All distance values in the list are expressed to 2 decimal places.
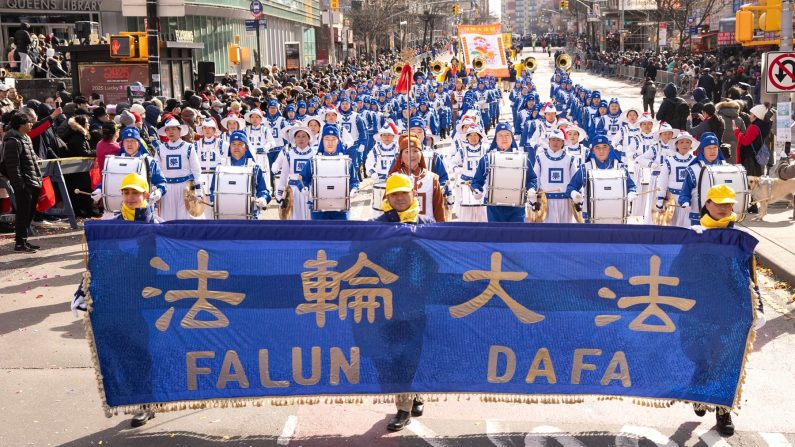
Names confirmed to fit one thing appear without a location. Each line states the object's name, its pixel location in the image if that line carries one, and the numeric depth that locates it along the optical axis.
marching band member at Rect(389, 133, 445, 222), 10.12
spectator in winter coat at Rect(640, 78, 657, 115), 33.74
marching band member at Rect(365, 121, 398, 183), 14.53
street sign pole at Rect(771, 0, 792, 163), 14.73
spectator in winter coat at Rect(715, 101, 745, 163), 17.17
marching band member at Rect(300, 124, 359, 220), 11.41
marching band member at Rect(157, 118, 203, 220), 12.92
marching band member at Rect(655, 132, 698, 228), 12.11
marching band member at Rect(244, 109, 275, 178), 18.71
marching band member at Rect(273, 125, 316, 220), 12.50
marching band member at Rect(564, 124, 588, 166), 14.19
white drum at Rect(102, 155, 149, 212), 11.17
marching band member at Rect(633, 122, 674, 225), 14.66
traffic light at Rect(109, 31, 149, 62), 21.00
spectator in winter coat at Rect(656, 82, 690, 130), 22.38
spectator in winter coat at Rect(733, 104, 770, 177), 16.36
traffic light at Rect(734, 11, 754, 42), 16.98
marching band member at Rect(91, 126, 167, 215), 11.53
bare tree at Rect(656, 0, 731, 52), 56.58
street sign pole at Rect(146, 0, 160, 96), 18.58
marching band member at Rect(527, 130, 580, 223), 12.09
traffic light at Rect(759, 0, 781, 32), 16.30
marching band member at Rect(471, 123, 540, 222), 11.34
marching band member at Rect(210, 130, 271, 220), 12.34
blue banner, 6.80
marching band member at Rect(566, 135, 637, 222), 11.34
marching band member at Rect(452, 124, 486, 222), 12.91
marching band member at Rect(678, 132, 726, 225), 10.87
